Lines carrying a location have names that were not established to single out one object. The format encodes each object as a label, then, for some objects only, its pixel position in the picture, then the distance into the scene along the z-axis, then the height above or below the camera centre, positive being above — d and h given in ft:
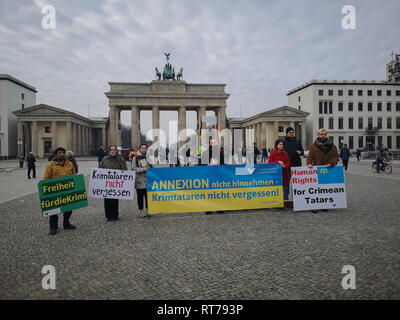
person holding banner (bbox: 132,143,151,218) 23.90 -1.43
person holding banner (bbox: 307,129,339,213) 25.36 +0.05
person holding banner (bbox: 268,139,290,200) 26.63 -0.51
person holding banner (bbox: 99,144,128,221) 23.21 -0.86
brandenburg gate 182.29 +38.02
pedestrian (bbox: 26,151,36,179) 59.11 -0.88
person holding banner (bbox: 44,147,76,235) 20.97 -0.90
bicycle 61.37 -3.51
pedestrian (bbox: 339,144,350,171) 61.26 -0.23
